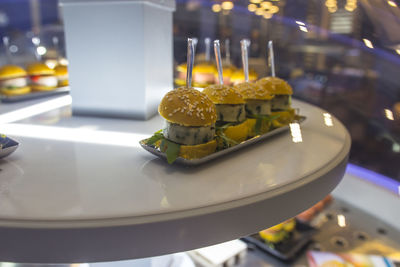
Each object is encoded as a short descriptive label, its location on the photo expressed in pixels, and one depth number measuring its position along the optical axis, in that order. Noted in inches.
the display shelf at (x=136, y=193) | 6.6
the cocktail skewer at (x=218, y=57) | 13.1
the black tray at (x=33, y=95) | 20.2
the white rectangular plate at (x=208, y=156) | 9.9
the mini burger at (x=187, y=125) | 10.2
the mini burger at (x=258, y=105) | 13.7
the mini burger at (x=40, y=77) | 22.9
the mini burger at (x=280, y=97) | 14.7
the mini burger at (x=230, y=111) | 12.2
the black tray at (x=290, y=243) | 21.4
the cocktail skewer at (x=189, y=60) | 11.0
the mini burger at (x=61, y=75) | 25.0
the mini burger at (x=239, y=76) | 25.4
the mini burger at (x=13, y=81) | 21.2
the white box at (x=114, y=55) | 15.6
